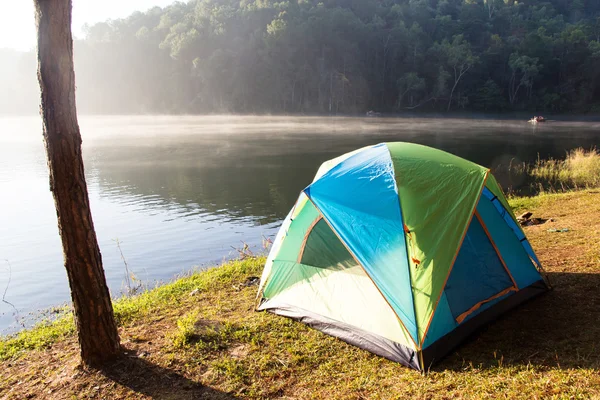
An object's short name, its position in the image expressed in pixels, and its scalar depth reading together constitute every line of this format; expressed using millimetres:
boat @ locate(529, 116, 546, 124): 50153
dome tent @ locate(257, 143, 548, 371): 3896
